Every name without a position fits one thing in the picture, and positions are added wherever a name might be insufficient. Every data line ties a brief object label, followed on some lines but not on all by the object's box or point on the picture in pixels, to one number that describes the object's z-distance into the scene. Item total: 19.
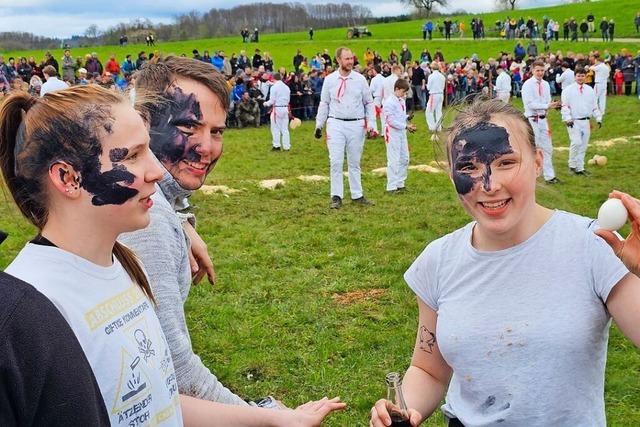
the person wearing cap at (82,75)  21.41
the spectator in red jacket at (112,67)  28.56
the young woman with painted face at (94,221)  1.74
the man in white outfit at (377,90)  19.58
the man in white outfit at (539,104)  12.48
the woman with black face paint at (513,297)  2.09
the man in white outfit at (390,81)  18.11
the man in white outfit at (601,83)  22.36
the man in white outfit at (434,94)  20.28
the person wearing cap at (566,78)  18.73
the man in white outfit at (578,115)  13.12
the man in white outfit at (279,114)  17.64
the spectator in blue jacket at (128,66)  30.48
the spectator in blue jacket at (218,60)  29.03
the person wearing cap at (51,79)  12.86
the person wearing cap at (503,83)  22.56
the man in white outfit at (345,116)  10.66
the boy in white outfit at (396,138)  11.79
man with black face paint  2.25
